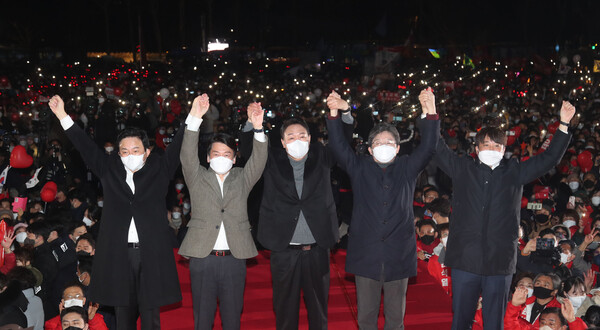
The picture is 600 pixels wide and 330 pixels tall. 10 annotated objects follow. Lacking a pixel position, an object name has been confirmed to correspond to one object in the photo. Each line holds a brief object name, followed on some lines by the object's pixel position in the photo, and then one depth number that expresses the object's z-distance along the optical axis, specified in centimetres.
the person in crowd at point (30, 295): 633
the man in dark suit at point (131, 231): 480
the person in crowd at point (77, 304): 637
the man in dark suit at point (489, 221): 493
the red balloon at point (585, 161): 1250
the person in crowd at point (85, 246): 762
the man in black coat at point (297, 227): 505
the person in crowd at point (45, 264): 716
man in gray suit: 496
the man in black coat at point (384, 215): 496
